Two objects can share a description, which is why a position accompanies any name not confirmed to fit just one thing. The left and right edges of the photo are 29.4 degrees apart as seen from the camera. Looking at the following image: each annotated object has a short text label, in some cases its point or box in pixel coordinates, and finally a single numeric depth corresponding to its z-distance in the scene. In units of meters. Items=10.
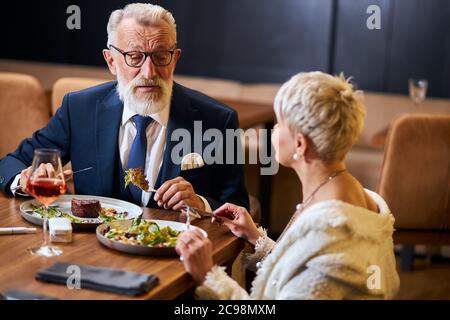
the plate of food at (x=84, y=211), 2.57
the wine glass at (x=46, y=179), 2.34
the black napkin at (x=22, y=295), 1.96
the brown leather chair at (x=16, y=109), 4.42
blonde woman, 2.07
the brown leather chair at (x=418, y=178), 4.15
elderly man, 2.98
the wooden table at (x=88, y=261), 2.04
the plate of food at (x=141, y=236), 2.31
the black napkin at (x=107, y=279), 2.02
